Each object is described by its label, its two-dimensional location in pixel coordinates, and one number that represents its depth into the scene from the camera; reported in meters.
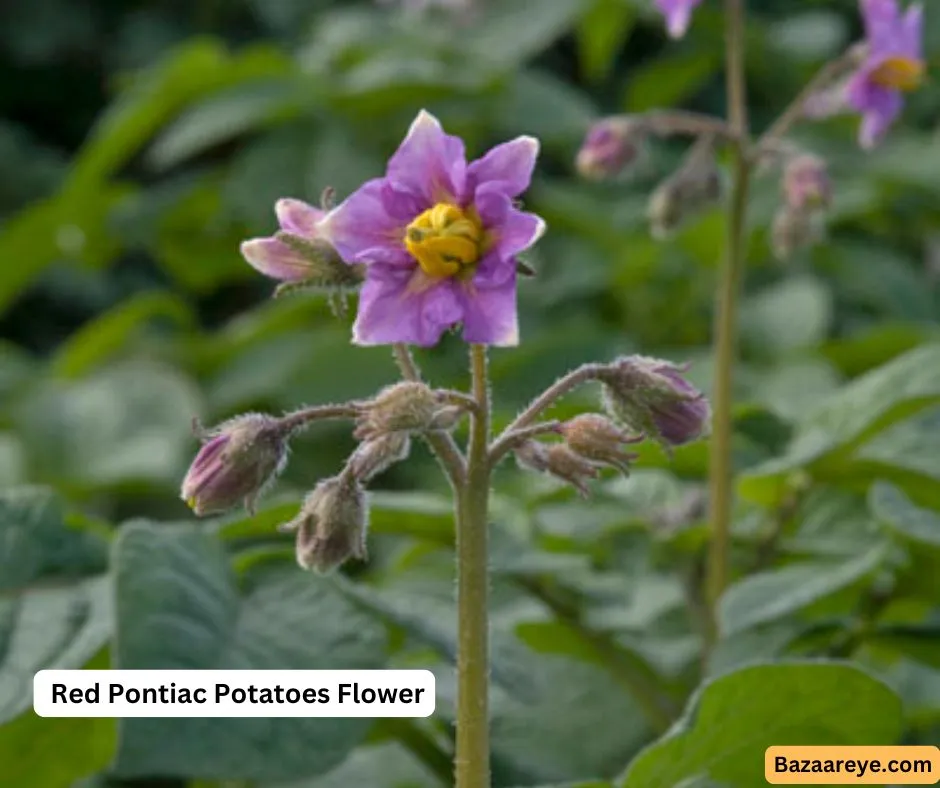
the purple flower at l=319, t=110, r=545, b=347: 0.46
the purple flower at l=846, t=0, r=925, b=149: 0.59
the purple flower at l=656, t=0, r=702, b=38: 0.59
